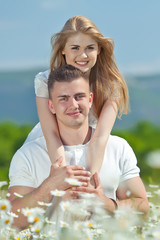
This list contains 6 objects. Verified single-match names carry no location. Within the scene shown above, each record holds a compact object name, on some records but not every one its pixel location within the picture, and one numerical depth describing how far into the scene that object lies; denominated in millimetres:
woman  3842
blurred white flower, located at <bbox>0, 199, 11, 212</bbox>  2350
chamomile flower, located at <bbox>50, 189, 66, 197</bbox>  2384
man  3439
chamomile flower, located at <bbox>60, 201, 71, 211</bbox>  2299
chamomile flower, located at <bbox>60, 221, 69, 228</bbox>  2308
